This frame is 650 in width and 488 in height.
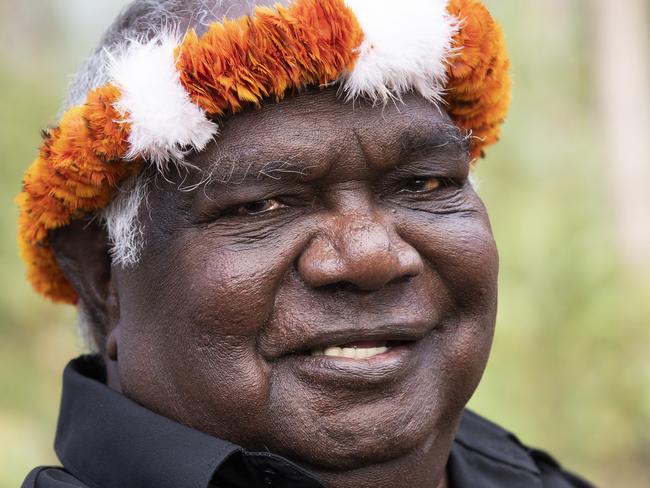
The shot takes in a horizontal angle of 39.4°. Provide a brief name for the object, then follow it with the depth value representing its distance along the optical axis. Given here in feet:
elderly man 7.04
